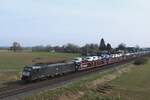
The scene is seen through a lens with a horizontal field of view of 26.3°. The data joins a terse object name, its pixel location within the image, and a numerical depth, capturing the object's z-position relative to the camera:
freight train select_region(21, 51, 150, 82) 44.53
